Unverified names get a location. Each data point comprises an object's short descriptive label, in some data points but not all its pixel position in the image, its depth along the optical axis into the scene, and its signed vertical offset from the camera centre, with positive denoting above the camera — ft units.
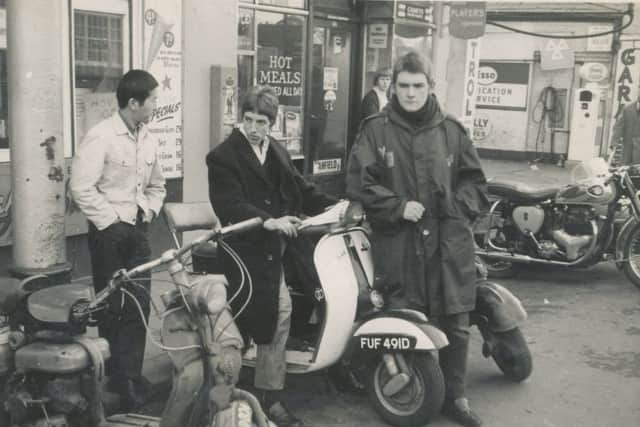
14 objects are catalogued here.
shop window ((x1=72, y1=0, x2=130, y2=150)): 23.95 -0.08
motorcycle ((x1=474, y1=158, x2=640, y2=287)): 26.71 -4.57
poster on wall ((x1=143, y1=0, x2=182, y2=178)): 26.07 -0.38
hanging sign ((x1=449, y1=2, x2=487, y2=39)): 33.86 +1.85
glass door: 38.17 -1.44
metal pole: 13.73 -1.34
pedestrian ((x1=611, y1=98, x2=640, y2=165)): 37.17 -2.48
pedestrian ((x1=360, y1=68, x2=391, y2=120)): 37.09 -1.28
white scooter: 15.35 -4.69
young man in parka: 15.66 -2.41
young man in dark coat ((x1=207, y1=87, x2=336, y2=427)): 15.30 -3.04
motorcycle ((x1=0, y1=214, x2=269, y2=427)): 11.96 -4.20
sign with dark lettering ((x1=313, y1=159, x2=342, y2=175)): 38.83 -4.56
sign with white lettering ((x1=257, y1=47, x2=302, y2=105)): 34.40 -0.48
